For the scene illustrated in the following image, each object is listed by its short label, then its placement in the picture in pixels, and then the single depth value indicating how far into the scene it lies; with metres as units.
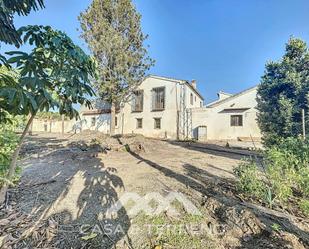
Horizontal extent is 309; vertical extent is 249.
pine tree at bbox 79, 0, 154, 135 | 13.34
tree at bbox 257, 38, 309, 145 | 5.94
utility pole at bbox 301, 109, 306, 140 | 5.57
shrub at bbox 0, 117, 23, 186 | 2.75
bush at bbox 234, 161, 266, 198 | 3.05
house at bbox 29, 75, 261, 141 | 15.32
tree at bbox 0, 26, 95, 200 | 1.70
